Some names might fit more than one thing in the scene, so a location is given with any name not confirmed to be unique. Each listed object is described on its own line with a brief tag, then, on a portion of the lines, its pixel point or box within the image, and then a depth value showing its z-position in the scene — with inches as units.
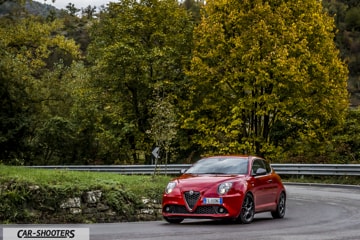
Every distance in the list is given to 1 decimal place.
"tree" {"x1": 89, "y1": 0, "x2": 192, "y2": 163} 1502.2
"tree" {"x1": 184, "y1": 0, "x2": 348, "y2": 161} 1291.8
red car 522.6
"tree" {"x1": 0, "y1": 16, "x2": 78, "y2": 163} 1322.6
